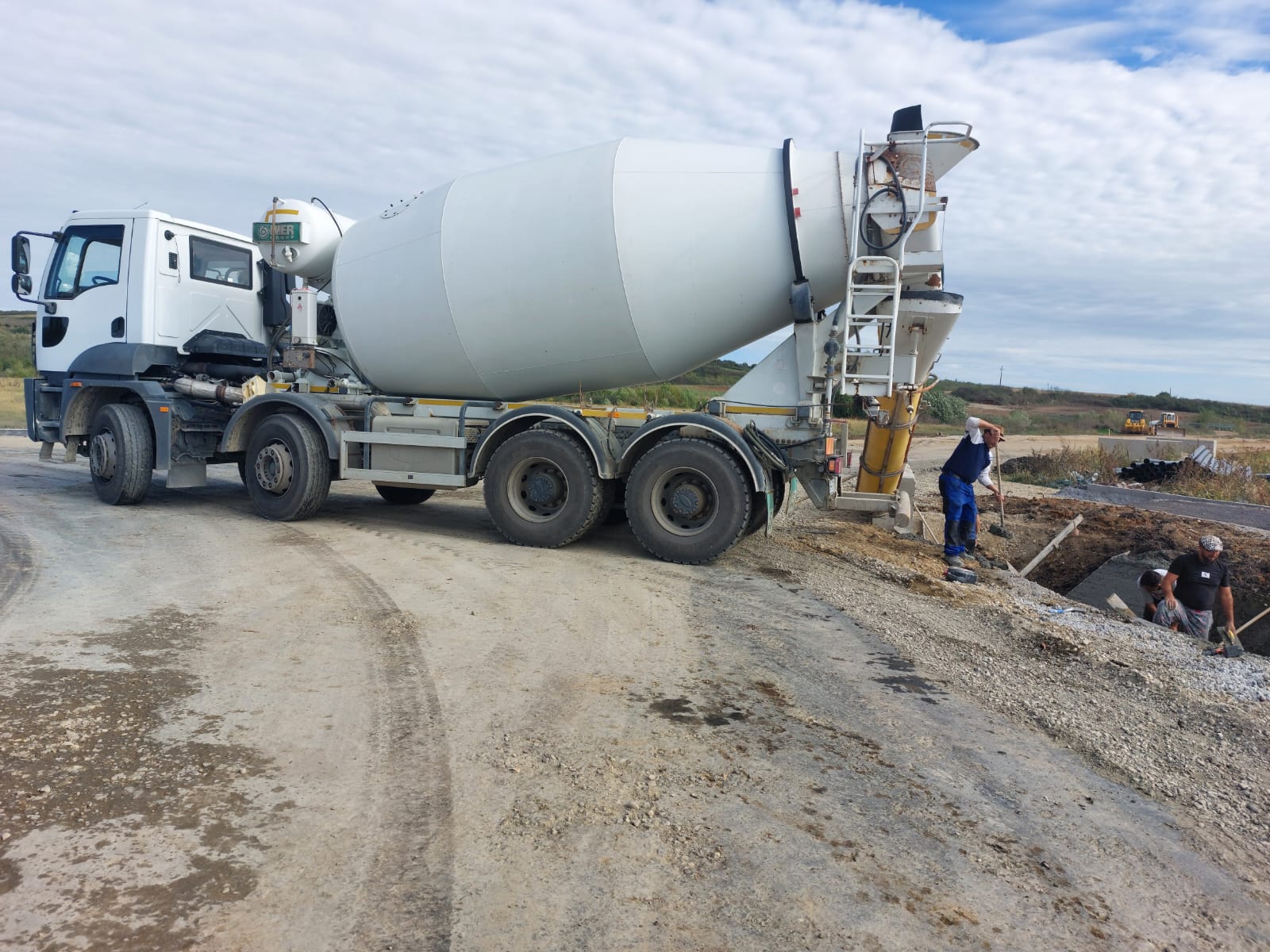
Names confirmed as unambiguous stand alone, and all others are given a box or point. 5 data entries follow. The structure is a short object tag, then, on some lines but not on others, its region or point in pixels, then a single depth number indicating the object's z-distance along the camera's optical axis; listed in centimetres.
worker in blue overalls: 867
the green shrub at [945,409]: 3759
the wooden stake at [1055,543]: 930
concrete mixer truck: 745
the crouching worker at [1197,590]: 777
